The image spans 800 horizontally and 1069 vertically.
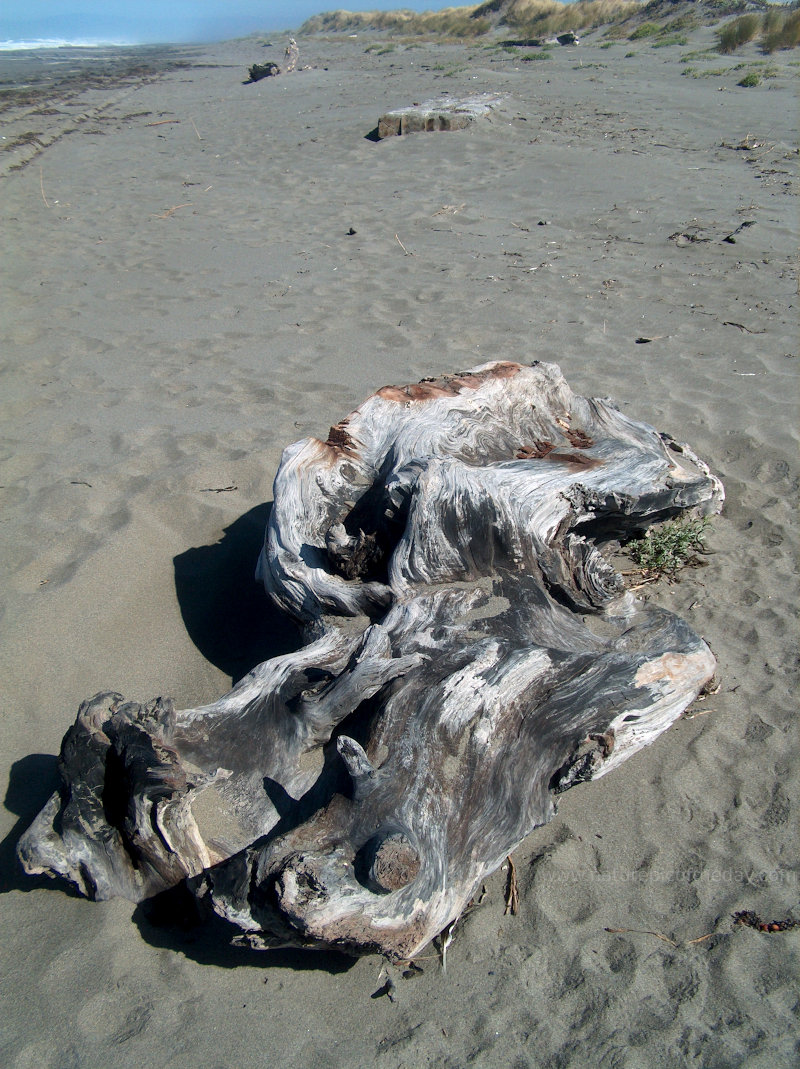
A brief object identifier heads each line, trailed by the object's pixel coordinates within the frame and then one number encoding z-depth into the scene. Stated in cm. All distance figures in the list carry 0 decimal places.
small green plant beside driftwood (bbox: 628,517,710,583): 372
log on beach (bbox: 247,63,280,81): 2409
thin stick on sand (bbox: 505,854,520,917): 232
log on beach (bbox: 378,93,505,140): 1248
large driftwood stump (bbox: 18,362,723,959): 205
